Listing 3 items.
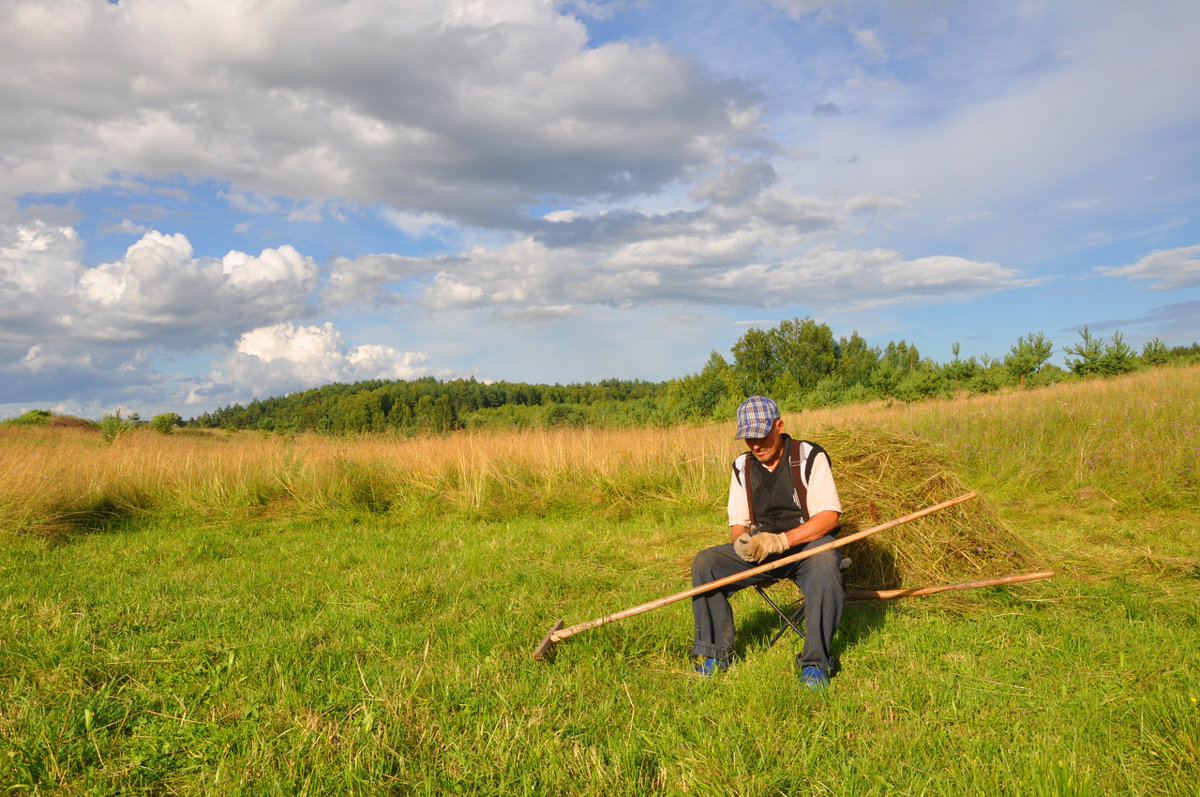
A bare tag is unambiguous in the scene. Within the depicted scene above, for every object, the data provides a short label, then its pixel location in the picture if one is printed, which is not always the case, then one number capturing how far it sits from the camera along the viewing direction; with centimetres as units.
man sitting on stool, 328
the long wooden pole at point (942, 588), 348
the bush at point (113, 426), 1586
